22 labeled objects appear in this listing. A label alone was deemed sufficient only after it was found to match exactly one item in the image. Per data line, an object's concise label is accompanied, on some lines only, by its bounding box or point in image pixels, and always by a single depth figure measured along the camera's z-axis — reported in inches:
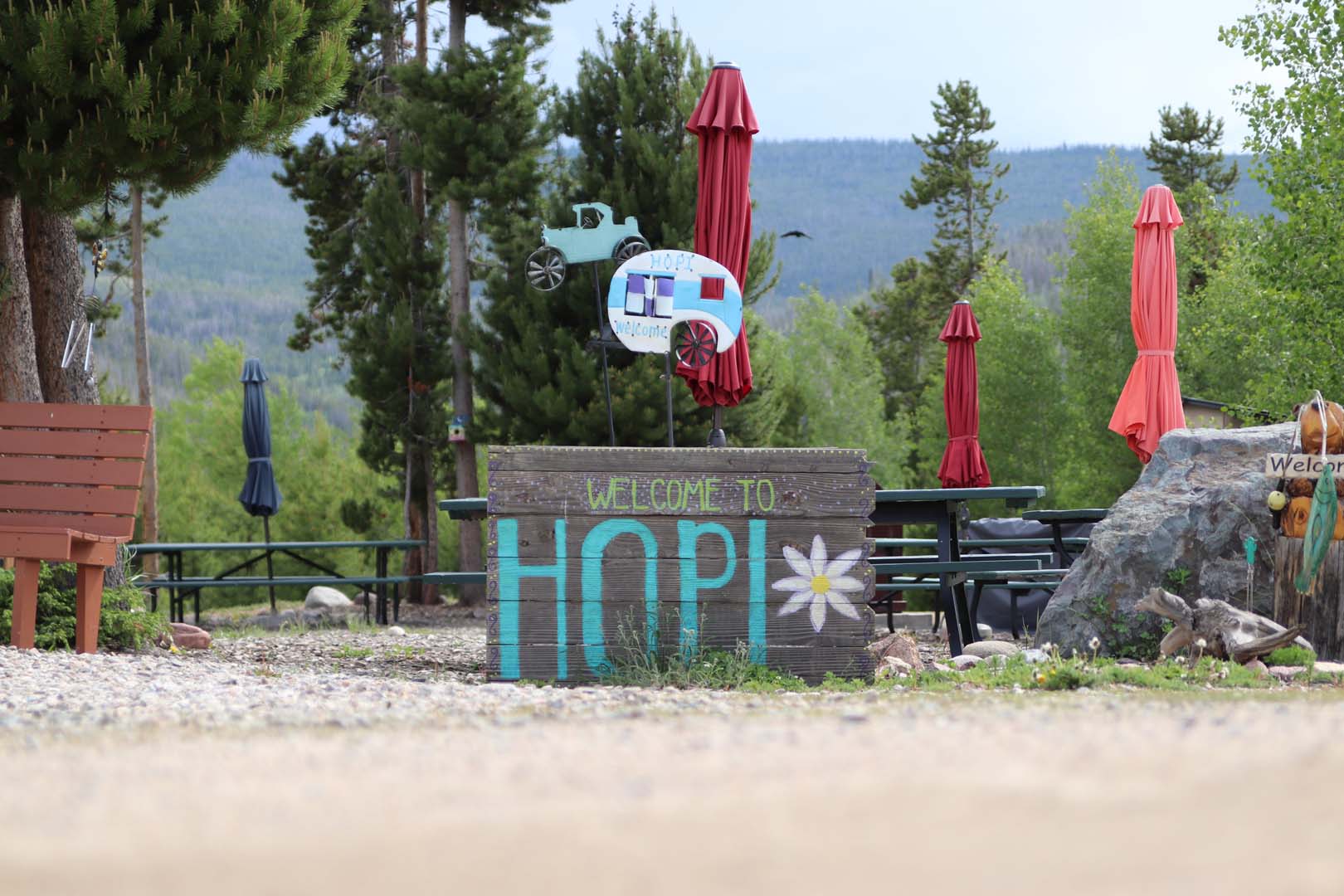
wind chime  669.3
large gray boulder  577.9
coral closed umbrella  883.4
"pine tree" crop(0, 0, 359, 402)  598.2
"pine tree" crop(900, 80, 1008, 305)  3395.7
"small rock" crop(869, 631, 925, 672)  617.3
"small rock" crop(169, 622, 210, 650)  686.5
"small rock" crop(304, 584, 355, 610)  1427.2
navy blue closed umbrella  1234.6
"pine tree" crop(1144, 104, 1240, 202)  3265.3
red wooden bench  556.1
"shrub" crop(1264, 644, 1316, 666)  507.2
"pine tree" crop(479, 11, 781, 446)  1393.9
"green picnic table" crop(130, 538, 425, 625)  904.3
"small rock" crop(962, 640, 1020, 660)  596.4
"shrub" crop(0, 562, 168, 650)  582.9
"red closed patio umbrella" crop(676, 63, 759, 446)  724.7
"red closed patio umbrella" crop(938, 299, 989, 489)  1013.8
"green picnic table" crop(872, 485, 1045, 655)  601.0
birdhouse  1497.3
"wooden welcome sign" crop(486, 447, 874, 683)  511.2
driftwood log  509.7
